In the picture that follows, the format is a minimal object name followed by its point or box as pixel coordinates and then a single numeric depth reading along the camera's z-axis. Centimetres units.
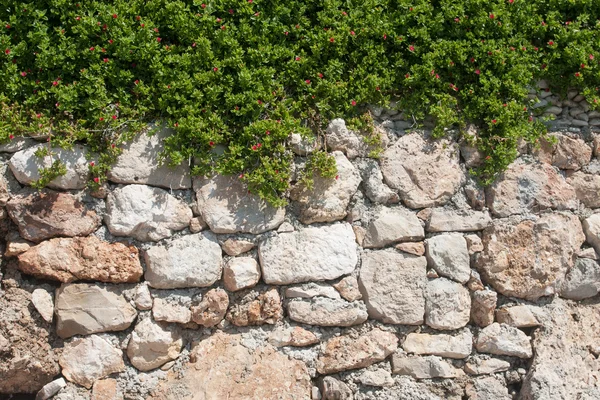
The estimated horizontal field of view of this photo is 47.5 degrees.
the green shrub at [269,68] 379
